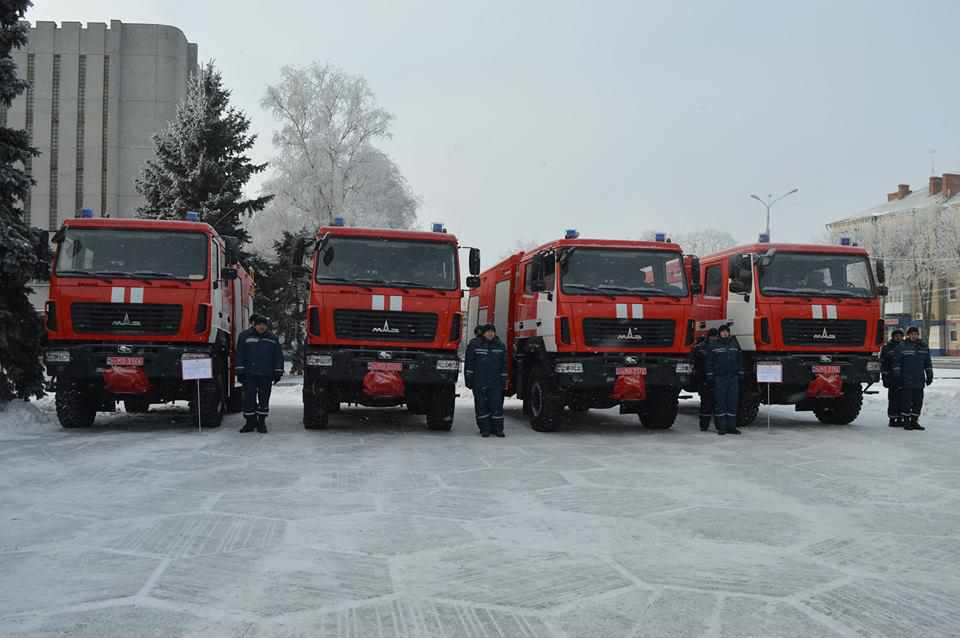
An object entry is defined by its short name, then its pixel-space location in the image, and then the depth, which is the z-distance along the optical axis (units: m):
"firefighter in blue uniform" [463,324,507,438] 12.19
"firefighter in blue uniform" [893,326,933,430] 13.45
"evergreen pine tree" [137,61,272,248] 26.06
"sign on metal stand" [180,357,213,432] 11.41
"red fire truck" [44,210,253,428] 11.34
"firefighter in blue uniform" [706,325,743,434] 12.65
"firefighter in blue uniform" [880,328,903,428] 13.78
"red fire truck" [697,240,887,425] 13.01
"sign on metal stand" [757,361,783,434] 12.63
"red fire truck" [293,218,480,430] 11.46
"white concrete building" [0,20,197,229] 54.59
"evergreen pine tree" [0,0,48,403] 12.39
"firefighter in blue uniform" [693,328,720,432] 13.25
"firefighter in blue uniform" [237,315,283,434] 12.01
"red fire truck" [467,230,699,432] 11.99
